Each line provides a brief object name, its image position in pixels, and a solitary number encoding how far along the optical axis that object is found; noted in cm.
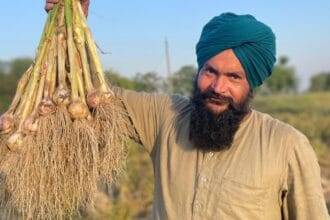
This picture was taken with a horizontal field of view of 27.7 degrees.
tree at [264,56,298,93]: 5012
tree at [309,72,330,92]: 4962
